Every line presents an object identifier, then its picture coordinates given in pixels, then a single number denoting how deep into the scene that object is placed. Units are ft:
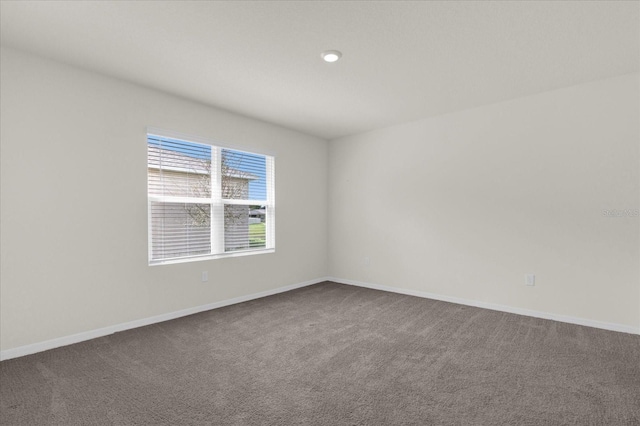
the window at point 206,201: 11.84
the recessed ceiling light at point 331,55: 8.89
